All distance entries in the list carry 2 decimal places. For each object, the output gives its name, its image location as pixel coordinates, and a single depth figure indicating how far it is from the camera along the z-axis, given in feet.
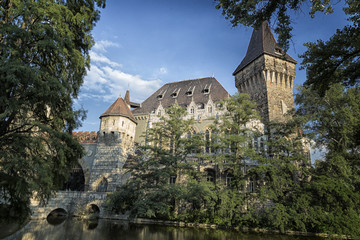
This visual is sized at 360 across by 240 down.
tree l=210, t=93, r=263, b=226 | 47.06
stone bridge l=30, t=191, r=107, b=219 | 62.49
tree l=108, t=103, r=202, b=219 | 46.44
